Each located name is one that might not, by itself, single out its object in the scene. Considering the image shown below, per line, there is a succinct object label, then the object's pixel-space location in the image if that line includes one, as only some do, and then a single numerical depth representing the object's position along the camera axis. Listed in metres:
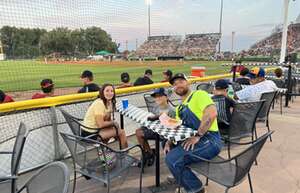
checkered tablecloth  2.03
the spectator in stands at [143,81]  4.71
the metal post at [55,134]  2.75
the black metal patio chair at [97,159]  1.88
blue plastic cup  2.99
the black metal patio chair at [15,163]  1.57
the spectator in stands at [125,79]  4.40
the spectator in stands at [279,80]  5.73
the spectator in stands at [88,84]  3.85
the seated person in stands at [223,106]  2.89
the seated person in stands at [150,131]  2.72
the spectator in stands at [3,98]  3.26
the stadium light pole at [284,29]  8.27
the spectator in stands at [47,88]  3.41
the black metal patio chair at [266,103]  3.36
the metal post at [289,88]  5.53
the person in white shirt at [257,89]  3.58
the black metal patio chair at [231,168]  1.66
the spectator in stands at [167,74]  4.85
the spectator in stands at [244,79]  5.07
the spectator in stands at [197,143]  2.09
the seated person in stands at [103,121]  2.59
